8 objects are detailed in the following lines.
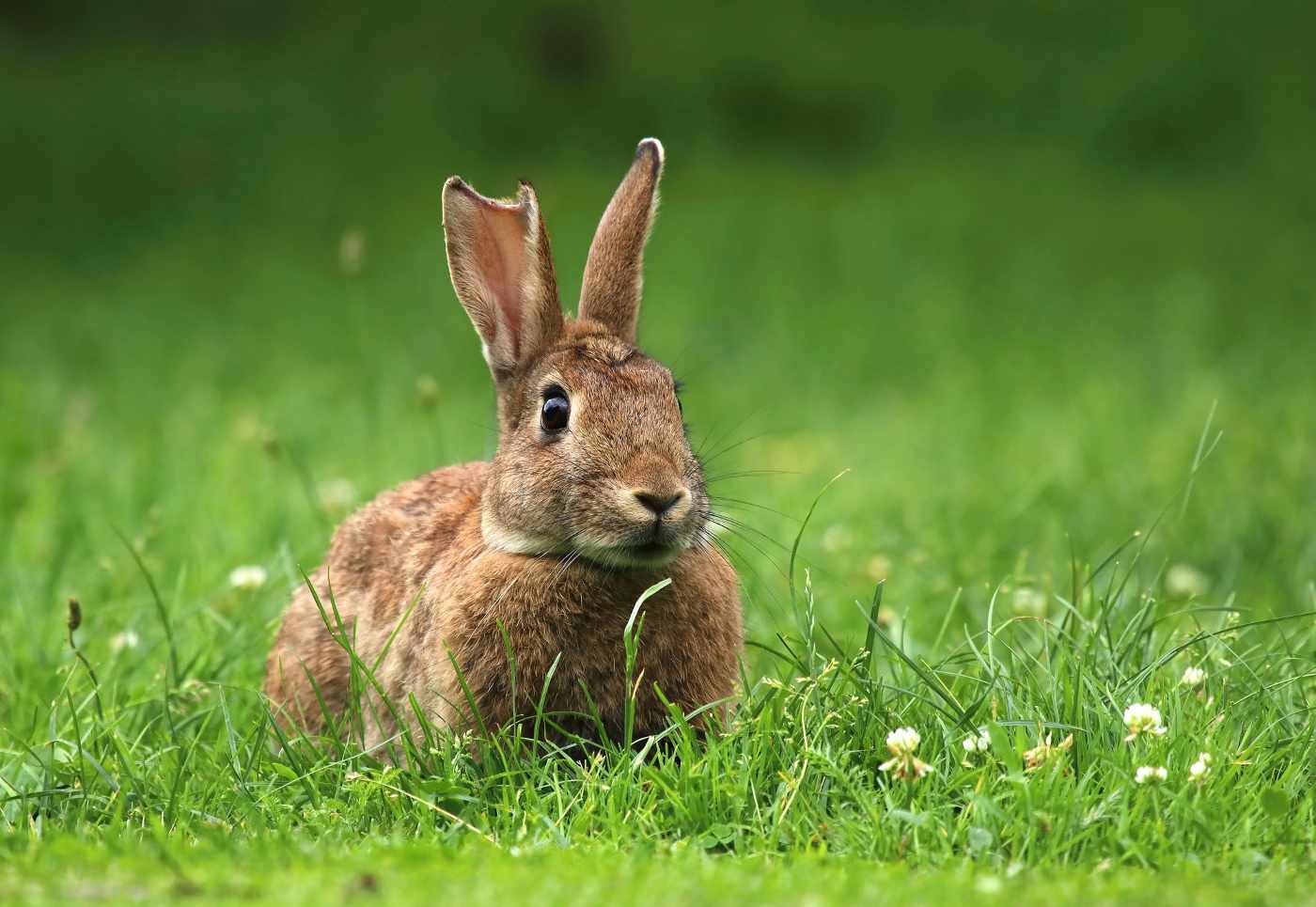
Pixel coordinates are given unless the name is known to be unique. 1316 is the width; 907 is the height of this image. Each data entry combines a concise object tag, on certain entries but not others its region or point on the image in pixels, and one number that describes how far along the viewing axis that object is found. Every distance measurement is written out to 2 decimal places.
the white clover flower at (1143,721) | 6.75
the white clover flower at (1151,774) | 6.35
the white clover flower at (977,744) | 6.84
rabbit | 7.63
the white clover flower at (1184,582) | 10.40
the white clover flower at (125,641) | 8.91
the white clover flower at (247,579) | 9.91
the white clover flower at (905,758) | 6.63
